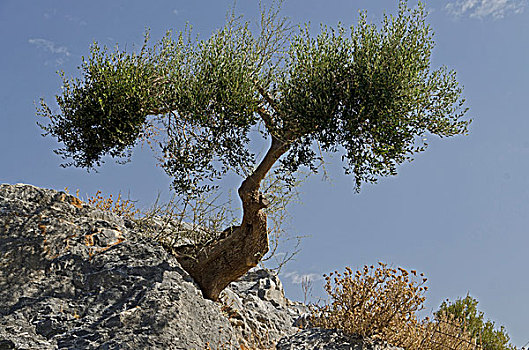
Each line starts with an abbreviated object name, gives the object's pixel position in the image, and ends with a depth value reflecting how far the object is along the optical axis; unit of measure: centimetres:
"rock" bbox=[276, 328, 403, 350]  842
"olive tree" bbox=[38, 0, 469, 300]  970
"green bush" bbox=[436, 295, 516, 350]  1378
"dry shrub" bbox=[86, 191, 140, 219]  1244
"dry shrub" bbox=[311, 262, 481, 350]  870
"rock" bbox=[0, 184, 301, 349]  793
